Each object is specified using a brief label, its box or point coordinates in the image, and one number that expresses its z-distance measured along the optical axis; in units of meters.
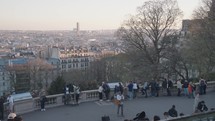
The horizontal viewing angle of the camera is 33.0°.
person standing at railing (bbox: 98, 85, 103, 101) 20.70
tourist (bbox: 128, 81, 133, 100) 21.09
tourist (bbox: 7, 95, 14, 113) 17.38
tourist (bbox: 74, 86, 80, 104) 19.83
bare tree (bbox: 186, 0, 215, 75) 29.52
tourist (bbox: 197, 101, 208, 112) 15.48
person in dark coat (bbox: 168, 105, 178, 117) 14.63
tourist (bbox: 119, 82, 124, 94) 20.64
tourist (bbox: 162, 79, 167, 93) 22.46
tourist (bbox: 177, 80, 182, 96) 21.85
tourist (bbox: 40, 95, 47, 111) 18.67
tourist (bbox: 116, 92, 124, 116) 17.30
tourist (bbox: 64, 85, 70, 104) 19.84
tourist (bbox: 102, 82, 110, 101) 20.86
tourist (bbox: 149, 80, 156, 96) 22.10
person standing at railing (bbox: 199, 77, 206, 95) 22.01
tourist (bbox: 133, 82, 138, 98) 21.53
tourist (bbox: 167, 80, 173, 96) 22.43
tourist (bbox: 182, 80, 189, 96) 21.87
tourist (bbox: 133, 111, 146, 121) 12.88
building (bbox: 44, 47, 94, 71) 108.56
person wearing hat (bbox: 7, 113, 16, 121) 8.73
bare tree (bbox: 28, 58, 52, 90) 58.72
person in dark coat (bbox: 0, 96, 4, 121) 16.75
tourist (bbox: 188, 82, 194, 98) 21.27
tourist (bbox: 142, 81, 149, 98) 22.02
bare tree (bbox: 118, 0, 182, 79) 35.25
